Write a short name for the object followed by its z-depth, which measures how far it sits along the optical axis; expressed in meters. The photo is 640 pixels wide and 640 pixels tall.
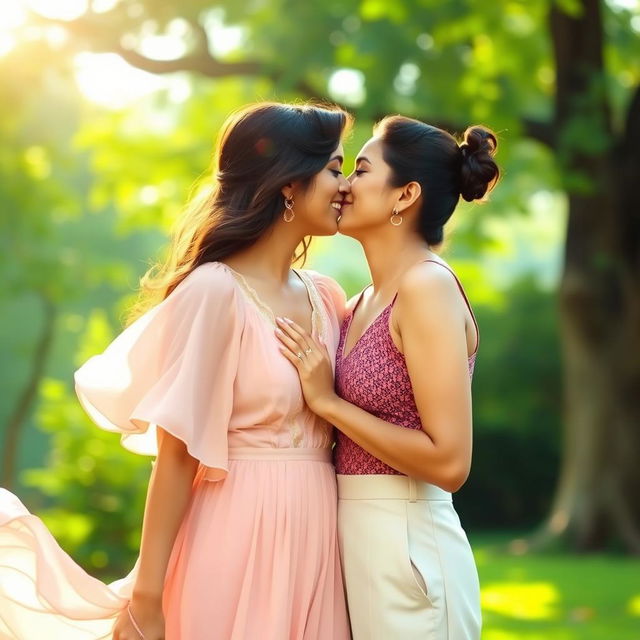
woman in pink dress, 3.30
